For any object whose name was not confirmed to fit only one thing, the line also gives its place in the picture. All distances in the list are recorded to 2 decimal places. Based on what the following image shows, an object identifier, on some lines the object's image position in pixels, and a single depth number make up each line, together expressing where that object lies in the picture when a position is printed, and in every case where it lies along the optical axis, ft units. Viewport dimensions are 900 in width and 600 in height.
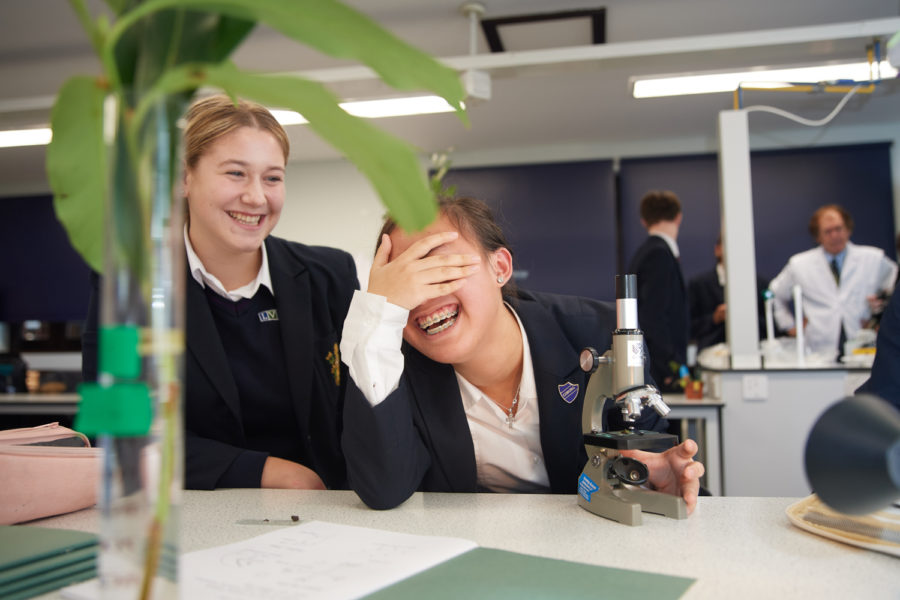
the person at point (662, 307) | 14.30
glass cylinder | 1.44
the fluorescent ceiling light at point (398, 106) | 15.65
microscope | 3.52
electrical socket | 12.22
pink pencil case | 3.49
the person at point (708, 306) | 19.66
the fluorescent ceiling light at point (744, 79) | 13.29
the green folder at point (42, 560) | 2.49
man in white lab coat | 18.42
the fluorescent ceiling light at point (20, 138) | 18.16
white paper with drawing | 2.43
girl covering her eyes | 4.11
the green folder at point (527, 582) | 2.40
